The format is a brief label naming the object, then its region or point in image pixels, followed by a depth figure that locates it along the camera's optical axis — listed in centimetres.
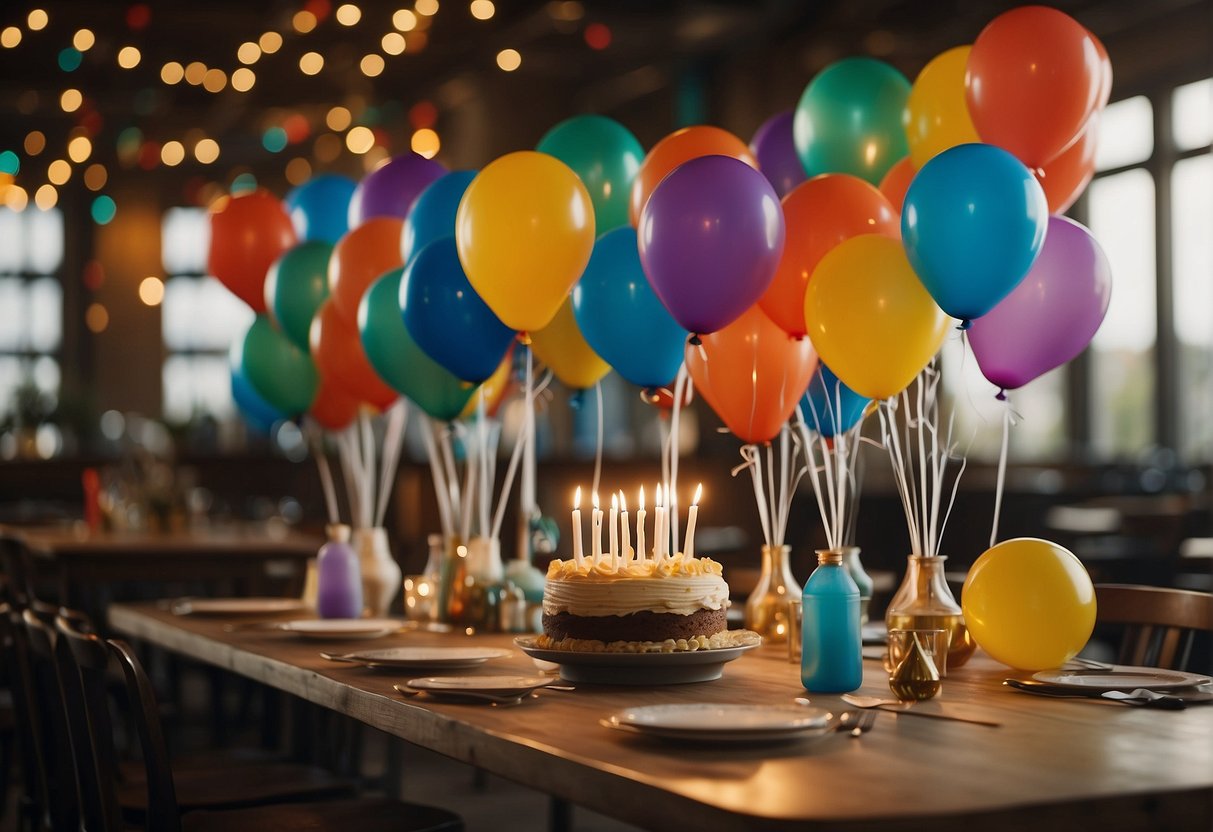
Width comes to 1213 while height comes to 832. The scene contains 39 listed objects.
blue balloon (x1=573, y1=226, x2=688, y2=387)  285
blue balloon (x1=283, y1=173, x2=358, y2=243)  427
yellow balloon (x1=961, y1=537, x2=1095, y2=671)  228
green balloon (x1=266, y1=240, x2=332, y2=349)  383
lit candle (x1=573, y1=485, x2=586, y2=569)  226
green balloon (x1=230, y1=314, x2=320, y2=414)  404
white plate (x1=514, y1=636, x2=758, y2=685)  219
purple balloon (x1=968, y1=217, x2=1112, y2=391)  248
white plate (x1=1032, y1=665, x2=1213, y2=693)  212
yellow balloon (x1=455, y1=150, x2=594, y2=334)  280
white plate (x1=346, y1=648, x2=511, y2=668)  241
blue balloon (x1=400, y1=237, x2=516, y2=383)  297
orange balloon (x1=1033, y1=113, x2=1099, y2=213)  291
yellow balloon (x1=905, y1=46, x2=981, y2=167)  294
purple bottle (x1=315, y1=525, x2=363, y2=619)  333
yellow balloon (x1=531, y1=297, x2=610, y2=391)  316
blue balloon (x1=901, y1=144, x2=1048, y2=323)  224
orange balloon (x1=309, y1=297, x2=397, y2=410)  356
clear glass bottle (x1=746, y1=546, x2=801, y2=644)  279
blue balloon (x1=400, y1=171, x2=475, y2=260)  327
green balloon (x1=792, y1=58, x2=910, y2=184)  329
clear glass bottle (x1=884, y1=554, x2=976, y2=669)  237
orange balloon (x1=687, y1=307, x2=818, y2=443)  280
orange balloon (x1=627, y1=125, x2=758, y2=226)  307
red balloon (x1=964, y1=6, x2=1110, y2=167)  272
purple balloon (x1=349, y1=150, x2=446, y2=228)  375
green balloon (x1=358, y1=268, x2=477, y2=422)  319
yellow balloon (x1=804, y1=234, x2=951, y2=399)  237
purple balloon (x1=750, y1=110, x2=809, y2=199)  359
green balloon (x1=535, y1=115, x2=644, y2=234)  337
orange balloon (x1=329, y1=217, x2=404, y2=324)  346
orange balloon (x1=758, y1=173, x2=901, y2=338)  267
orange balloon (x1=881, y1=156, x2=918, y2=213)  299
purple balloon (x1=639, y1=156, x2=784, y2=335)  251
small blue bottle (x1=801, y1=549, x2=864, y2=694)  216
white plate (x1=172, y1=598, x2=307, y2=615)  350
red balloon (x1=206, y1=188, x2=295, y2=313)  421
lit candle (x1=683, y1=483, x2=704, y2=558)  231
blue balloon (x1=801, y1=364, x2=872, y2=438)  285
